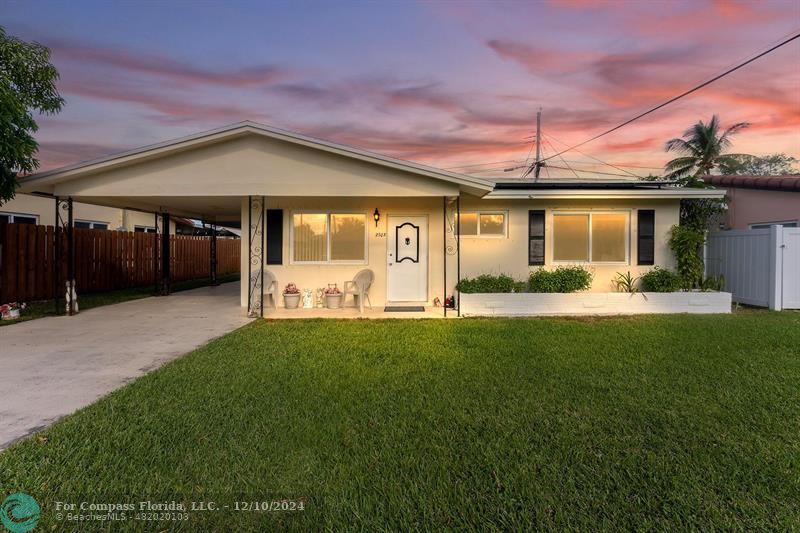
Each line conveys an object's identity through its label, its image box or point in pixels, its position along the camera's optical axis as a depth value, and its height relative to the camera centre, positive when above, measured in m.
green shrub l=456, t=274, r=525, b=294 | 9.64 -0.53
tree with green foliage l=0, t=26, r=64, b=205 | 7.80 +3.06
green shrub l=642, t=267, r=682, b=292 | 10.02 -0.45
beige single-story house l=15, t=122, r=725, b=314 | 10.28 +0.61
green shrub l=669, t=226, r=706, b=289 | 10.30 +0.11
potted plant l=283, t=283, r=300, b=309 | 10.23 -0.82
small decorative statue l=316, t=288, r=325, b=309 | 10.40 -0.89
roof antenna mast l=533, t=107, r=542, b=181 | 26.78 +6.80
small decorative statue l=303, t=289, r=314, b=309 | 10.38 -0.92
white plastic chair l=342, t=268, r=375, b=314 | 9.69 -0.58
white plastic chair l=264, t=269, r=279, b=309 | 10.14 -0.55
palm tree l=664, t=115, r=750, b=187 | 24.06 +6.15
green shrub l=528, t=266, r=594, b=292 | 9.91 -0.43
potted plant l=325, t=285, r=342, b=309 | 10.13 -0.86
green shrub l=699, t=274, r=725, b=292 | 10.48 -0.55
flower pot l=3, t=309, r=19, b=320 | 8.79 -1.08
